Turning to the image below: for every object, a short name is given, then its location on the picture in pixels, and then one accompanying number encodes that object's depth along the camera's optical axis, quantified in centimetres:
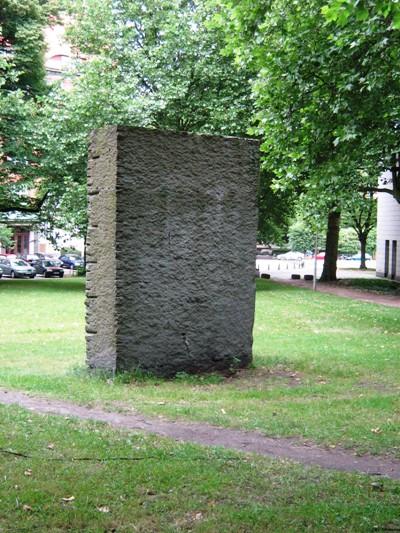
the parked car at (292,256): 9454
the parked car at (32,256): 6115
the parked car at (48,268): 4956
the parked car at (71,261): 6016
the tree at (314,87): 1508
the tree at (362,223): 5855
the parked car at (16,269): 4628
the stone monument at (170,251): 997
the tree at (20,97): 2847
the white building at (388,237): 4316
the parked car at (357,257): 9379
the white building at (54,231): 3080
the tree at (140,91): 2648
